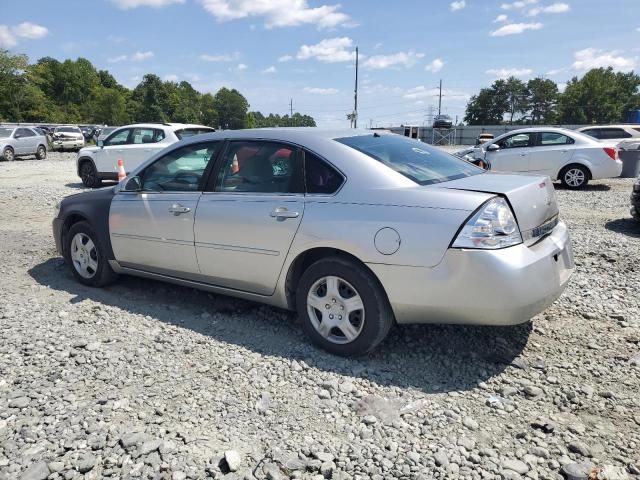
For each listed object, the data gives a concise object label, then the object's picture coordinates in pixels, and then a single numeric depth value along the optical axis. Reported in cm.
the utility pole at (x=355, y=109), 3827
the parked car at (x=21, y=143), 2402
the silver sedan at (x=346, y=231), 303
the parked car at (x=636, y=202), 748
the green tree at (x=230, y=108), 12056
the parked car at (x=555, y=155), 1216
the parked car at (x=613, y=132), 1504
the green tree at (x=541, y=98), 9388
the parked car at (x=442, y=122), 5728
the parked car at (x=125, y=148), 1290
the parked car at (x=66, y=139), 3212
